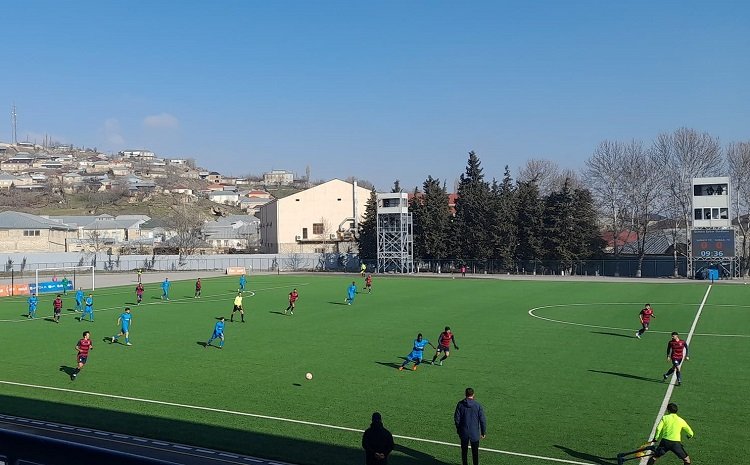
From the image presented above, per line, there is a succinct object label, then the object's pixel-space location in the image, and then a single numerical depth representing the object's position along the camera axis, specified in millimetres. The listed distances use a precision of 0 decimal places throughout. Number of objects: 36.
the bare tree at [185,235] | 111250
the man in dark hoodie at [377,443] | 11281
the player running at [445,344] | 24422
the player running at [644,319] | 30156
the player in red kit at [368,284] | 55375
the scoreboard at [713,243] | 67938
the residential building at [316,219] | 104812
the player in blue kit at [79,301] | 43969
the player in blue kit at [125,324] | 29766
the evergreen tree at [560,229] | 82875
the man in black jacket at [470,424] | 13383
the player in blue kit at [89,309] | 38625
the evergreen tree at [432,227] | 90812
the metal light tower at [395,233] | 85688
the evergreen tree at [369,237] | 93688
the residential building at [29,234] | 100000
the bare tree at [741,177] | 79450
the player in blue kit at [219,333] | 28828
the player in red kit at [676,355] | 20766
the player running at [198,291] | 52750
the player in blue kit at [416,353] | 23562
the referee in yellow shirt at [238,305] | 37000
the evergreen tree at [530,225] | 84500
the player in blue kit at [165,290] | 51656
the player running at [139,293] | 47469
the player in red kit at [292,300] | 40312
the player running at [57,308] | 38625
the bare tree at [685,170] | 81125
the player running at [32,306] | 41081
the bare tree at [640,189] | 84500
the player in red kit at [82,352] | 23359
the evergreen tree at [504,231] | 86125
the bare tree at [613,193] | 87062
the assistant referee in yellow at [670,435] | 12961
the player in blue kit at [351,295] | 46281
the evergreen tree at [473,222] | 88625
